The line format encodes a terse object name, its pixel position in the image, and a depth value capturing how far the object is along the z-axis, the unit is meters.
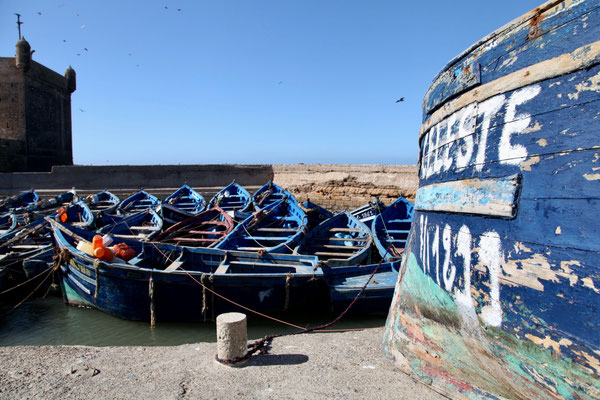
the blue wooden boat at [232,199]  13.14
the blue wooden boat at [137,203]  12.94
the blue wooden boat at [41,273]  7.65
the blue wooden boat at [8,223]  10.00
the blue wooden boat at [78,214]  10.65
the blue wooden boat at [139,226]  9.11
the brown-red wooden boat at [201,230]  8.60
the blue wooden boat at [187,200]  13.67
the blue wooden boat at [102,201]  13.52
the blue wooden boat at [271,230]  7.99
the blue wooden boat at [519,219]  1.89
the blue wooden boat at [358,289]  5.99
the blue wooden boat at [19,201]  13.87
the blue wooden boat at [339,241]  7.72
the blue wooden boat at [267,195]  13.14
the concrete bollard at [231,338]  3.69
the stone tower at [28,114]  23.02
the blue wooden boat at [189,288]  5.84
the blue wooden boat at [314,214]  11.36
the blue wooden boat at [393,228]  7.91
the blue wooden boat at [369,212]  11.15
